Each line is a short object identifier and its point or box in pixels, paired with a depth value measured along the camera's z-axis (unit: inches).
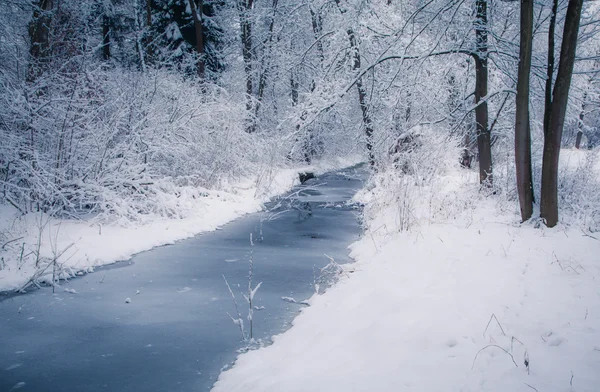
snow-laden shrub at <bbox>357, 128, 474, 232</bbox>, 324.8
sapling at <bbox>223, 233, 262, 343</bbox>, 169.1
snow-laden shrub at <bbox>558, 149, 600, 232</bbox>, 267.9
